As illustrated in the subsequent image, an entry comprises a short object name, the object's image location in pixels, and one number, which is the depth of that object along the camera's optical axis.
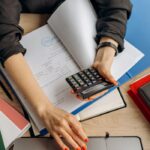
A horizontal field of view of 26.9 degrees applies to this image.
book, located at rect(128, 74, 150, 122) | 0.74
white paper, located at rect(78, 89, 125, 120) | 0.73
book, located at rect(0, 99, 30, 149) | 0.68
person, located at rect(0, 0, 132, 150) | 0.67
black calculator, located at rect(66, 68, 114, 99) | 0.68
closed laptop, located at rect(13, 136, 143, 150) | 0.66
